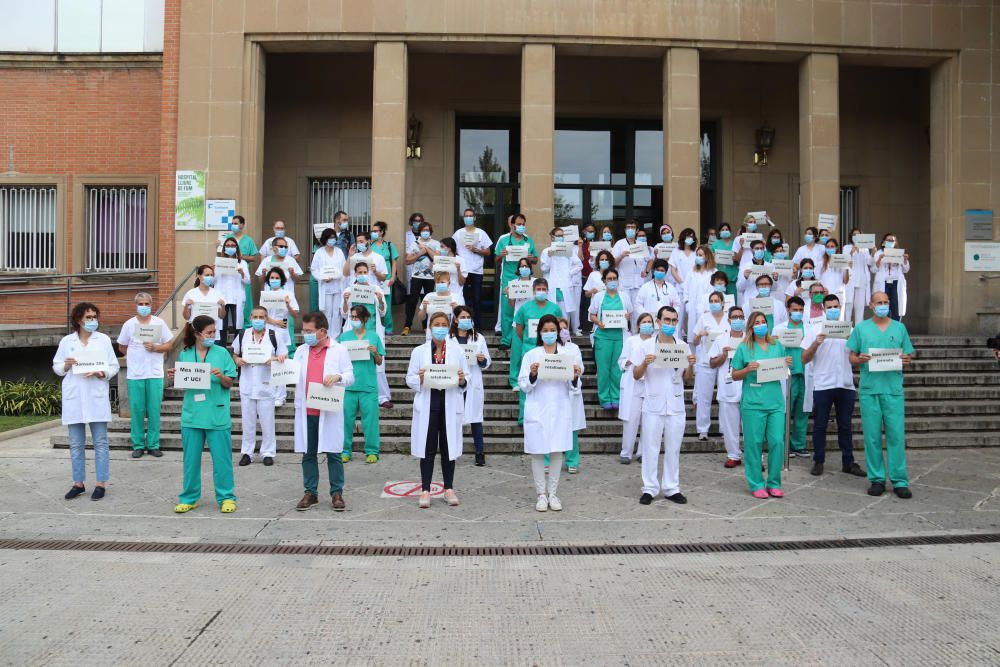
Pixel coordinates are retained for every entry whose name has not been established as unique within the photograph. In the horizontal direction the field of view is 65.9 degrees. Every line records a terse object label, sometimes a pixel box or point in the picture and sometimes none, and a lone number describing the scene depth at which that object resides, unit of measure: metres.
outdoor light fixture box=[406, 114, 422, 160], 17.05
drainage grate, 6.48
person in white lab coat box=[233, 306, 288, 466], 9.72
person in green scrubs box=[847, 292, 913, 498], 8.40
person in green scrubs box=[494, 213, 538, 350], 12.60
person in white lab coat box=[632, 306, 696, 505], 7.98
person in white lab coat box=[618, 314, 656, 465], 8.72
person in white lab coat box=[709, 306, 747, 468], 9.41
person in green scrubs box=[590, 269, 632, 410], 10.78
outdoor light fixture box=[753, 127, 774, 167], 17.52
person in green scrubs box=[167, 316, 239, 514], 7.62
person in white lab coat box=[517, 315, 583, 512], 7.67
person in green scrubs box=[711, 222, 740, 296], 13.42
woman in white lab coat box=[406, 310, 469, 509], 7.83
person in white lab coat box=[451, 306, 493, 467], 9.10
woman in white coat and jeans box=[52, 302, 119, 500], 8.23
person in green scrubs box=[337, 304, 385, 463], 9.48
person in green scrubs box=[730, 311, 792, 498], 8.27
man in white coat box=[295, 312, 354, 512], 7.55
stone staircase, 10.59
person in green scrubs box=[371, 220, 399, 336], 13.17
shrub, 13.93
